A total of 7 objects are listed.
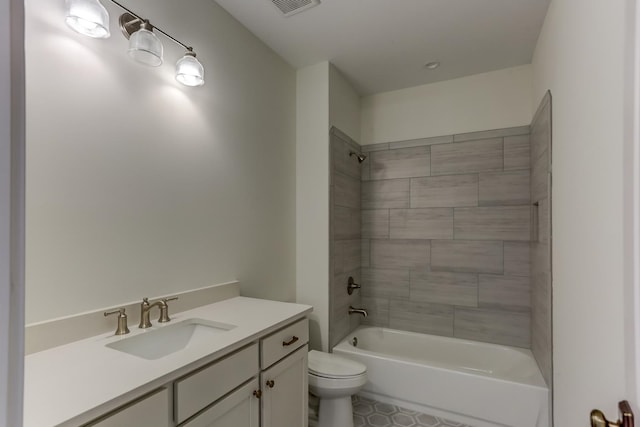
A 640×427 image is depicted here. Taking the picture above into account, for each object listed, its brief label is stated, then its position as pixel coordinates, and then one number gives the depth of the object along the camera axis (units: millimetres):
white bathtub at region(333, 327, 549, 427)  1974
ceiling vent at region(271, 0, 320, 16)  1853
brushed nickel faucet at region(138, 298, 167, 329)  1372
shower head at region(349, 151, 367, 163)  2957
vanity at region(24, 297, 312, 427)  816
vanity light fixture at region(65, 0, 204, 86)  1146
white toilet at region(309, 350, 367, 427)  1949
